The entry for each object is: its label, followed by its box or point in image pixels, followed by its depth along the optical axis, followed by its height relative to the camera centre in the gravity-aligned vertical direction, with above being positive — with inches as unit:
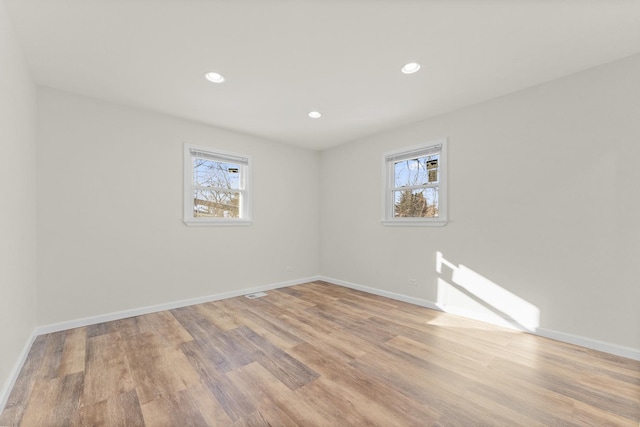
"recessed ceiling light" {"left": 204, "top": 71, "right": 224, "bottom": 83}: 99.3 +51.5
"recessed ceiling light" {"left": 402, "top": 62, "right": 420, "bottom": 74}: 93.0 +52.0
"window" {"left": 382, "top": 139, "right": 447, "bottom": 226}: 134.9 +14.3
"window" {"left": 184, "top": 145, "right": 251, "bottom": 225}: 143.8 +13.6
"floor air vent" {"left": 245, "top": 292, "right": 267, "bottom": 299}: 154.9 -51.1
